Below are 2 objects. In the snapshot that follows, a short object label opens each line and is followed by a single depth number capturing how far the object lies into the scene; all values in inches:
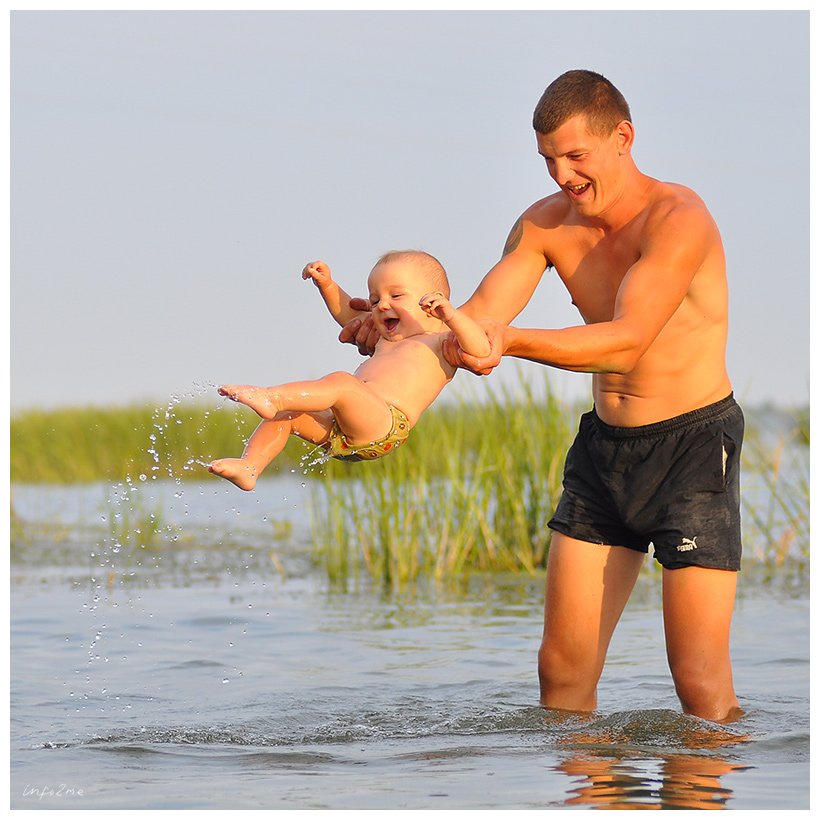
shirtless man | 331.0
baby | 307.3
